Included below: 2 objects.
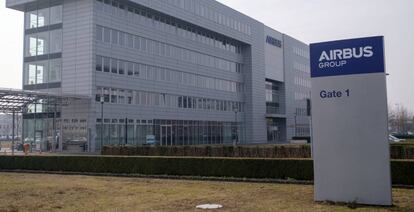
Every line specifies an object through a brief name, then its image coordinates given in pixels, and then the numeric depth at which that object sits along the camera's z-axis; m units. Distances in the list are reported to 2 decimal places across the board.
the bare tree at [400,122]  112.53
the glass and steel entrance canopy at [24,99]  37.53
